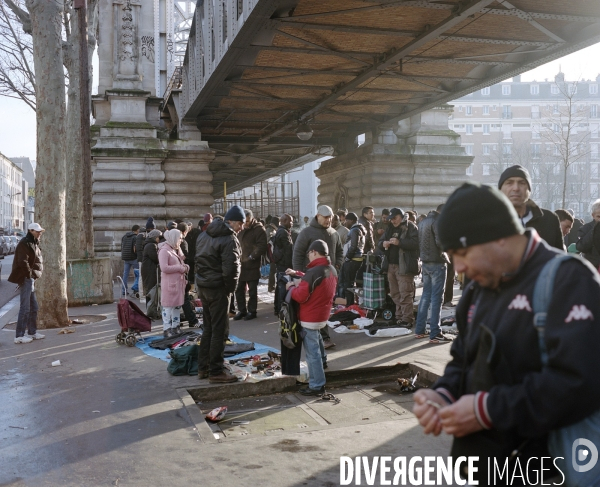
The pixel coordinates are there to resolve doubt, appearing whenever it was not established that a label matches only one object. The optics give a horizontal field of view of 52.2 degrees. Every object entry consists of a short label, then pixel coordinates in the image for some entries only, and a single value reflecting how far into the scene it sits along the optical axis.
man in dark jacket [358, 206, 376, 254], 12.71
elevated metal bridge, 10.14
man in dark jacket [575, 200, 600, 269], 7.97
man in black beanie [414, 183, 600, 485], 1.94
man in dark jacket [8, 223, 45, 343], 10.19
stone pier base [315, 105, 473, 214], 22.08
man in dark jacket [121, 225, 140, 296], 17.22
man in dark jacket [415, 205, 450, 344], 9.41
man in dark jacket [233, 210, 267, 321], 12.30
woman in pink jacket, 9.87
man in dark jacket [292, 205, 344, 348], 9.10
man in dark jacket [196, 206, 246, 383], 7.41
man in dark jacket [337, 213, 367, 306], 12.25
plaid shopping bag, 11.27
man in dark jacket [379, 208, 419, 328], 10.50
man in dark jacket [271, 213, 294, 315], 12.85
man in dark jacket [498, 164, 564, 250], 4.60
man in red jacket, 6.79
